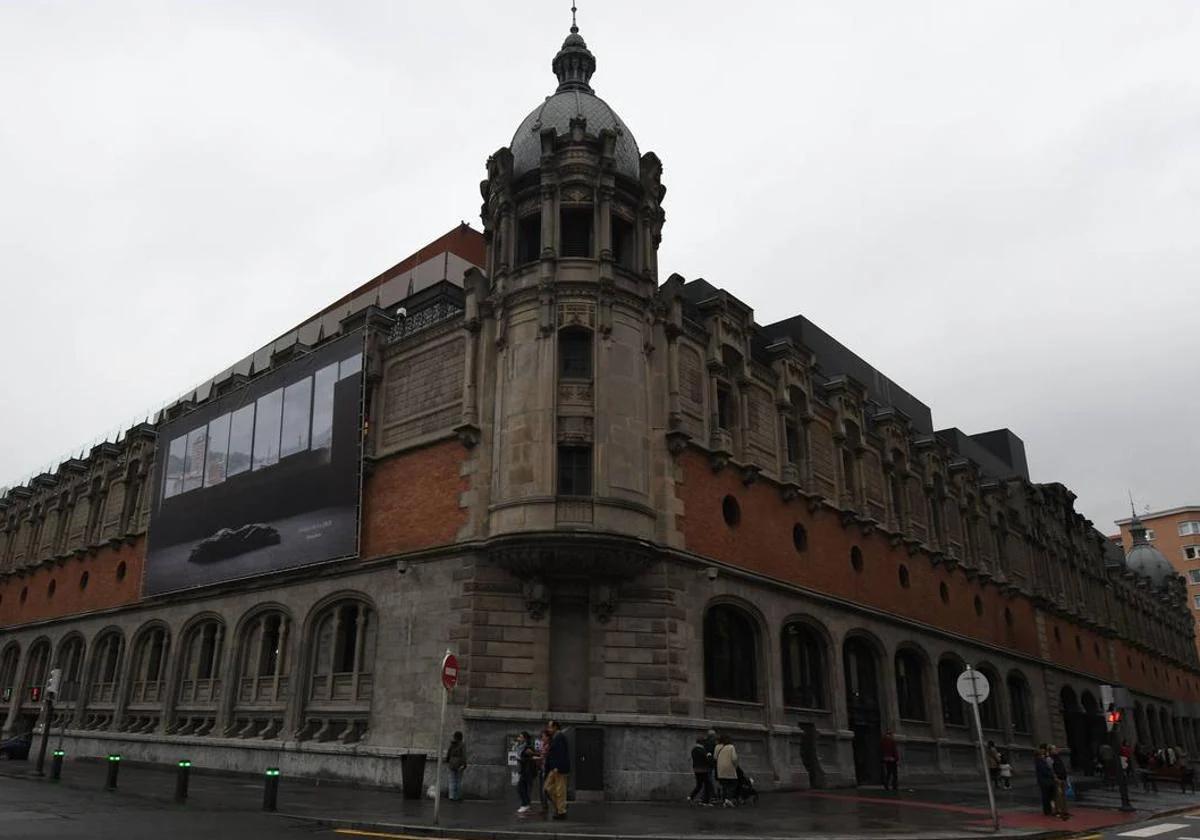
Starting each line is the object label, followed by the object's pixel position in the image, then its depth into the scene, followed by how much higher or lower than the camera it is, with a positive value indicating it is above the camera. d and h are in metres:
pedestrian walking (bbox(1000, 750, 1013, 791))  31.22 -1.96
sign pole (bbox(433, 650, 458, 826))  17.30 +0.95
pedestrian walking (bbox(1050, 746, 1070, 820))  21.39 -1.91
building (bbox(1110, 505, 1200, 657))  120.50 +23.44
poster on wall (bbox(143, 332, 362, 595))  31.77 +9.38
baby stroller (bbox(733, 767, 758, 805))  22.95 -1.77
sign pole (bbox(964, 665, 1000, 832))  18.91 +0.65
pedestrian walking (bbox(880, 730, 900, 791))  29.90 -1.21
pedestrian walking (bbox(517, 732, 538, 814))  20.20 -1.08
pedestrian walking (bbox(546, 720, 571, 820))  18.94 -1.02
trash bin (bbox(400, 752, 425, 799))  22.62 -1.23
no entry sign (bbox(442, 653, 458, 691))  17.31 +0.97
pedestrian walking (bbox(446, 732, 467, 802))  22.42 -1.02
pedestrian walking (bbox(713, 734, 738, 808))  22.19 -1.09
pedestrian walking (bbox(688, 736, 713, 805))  22.80 -1.15
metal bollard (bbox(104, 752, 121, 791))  22.28 -1.09
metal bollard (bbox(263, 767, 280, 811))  18.75 -1.37
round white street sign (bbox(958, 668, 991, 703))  18.97 +0.65
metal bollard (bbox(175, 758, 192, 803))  19.92 -1.25
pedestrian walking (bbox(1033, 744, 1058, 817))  21.48 -1.45
